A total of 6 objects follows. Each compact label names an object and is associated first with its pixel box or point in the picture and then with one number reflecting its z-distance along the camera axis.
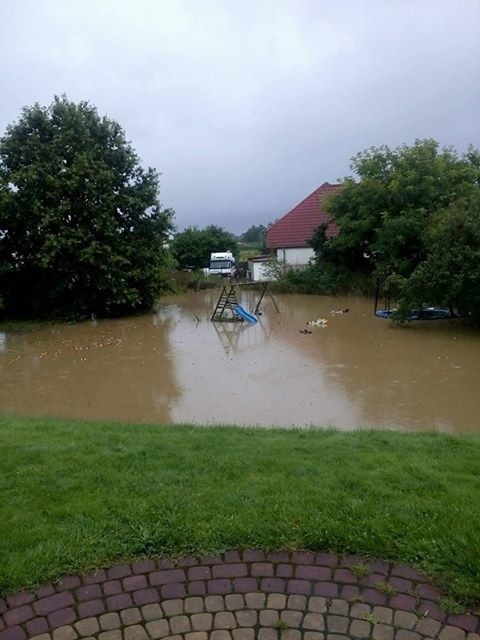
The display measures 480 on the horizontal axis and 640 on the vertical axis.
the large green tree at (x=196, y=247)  41.97
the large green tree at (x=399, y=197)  21.12
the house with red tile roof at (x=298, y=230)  33.84
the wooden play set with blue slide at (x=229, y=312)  20.08
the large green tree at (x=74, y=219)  19.03
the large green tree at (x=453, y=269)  14.41
